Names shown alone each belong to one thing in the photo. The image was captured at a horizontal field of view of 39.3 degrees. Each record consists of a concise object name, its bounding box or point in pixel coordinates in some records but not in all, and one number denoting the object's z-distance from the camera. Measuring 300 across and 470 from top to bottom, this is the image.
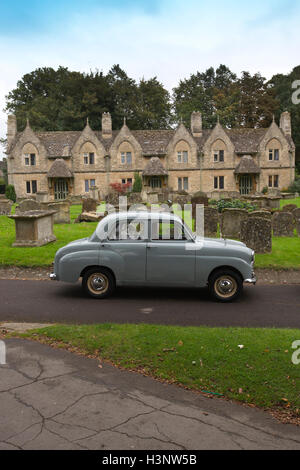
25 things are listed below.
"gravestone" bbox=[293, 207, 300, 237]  20.12
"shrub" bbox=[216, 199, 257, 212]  22.44
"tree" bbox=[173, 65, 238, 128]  69.62
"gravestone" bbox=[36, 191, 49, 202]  36.31
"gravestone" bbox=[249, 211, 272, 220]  16.92
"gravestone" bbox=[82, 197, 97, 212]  24.70
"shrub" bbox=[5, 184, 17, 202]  46.98
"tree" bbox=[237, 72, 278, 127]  66.81
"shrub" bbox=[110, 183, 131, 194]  48.03
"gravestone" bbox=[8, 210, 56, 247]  15.20
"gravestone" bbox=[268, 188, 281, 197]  42.34
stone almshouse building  49.56
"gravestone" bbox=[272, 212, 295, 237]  17.45
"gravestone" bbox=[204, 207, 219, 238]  17.88
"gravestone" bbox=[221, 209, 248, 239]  17.12
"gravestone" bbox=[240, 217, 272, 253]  14.45
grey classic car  9.70
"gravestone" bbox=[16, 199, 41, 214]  22.71
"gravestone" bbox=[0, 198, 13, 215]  28.30
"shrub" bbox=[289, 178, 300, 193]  46.66
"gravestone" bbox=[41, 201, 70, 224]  22.48
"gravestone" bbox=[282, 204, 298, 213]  22.17
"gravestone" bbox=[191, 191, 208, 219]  24.99
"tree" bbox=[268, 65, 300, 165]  61.34
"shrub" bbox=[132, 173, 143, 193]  47.72
